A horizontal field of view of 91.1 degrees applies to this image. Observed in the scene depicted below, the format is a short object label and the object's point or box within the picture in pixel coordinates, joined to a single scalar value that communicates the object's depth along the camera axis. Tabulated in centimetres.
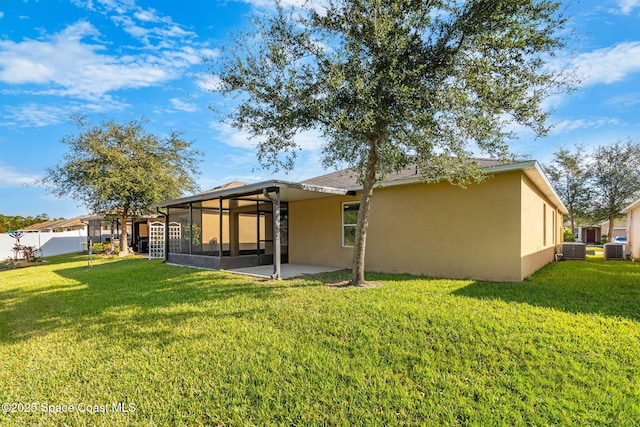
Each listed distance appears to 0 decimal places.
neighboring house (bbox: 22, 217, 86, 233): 3325
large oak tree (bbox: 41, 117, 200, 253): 1703
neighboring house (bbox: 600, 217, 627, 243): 3428
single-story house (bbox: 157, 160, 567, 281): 775
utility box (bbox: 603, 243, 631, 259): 1373
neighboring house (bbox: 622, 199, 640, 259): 1396
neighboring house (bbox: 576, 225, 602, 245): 3659
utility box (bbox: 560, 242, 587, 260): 1388
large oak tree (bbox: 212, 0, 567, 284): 581
